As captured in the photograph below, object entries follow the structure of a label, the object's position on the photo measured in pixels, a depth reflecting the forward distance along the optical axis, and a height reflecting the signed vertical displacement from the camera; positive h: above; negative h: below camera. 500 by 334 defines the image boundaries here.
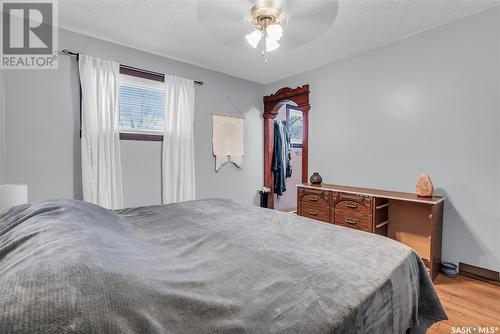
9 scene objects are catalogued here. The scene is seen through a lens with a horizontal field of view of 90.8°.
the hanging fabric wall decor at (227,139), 3.74 +0.35
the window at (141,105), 2.95 +0.71
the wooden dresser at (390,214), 2.32 -0.56
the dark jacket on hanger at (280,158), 4.50 +0.07
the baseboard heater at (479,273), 2.22 -1.02
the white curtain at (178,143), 3.17 +0.24
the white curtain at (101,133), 2.59 +0.30
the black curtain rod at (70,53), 2.51 +1.11
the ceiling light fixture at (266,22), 1.94 +1.15
